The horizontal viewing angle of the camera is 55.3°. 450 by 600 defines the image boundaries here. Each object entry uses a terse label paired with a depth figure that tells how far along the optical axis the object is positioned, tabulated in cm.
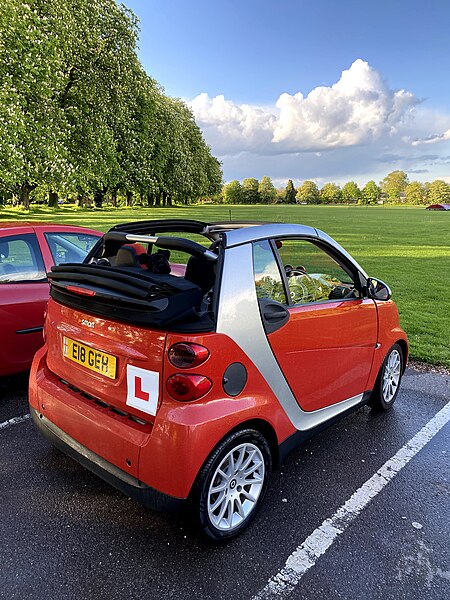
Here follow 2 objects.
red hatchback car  394
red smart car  212
